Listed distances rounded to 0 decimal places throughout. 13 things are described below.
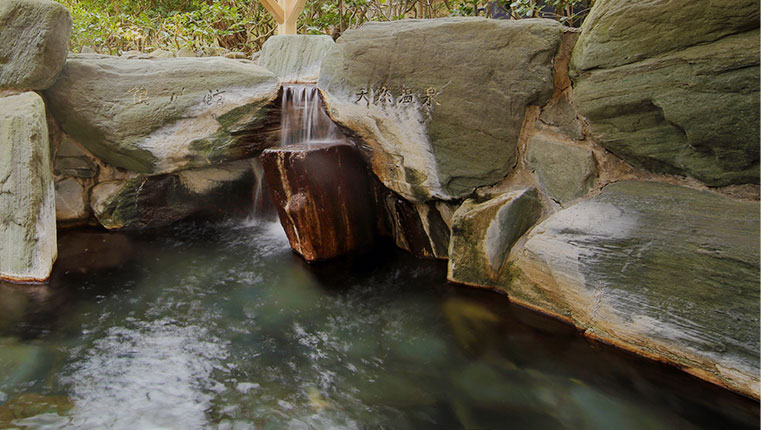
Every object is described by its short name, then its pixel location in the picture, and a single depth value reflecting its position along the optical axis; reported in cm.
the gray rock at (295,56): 586
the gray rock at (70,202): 485
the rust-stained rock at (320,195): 387
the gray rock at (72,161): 471
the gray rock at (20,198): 358
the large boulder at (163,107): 435
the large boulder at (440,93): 312
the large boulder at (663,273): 221
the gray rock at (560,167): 297
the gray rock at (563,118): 303
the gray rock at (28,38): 377
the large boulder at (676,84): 220
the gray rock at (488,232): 327
